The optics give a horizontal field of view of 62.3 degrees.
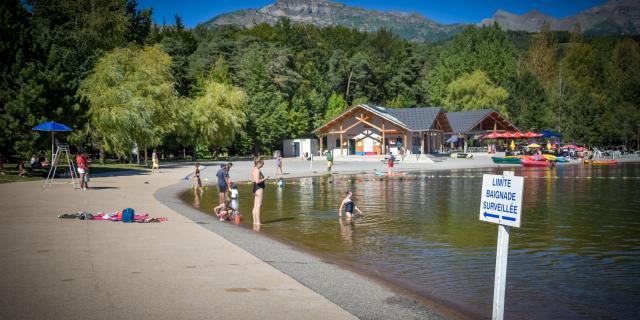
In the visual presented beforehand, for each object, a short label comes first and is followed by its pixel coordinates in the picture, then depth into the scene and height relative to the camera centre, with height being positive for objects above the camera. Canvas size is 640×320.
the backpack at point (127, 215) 14.69 -1.71
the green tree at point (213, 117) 58.28 +4.05
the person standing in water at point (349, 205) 16.75 -1.71
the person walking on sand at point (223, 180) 18.94 -0.98
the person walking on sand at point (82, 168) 24.89 -0.65
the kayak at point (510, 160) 52.75 -1.03
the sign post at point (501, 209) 6.00 -0.69
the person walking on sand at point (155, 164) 40.47 -0.85
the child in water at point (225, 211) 16.84 -1.88
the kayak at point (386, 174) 38.91 -1.72
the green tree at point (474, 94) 83.38 +8.97
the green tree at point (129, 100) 43.59 +4.69
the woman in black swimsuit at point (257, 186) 14.84 -0.96
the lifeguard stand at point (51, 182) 25.96 -1.46
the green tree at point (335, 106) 83.56 +7.33
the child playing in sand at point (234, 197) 17.36 -1.47
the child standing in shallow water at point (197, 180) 25.45 -1.33
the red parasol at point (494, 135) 67.38 +1.89
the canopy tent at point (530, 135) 65.81 +1.81
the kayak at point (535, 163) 50.03 -1.28
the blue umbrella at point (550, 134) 71.44 +2.08
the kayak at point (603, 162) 51.41 -1.29
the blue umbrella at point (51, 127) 26.62 +1.39
